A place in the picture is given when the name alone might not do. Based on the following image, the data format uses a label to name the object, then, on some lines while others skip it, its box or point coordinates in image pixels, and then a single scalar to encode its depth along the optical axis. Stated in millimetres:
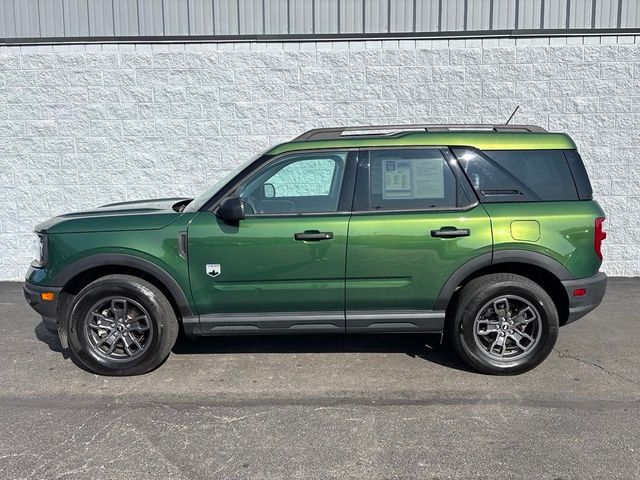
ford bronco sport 4023
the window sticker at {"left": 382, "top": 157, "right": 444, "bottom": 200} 4133
